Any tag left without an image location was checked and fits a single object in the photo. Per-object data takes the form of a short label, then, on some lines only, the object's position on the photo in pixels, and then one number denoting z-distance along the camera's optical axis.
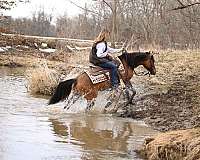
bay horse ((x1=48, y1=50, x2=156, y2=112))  14.42
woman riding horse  14.23
